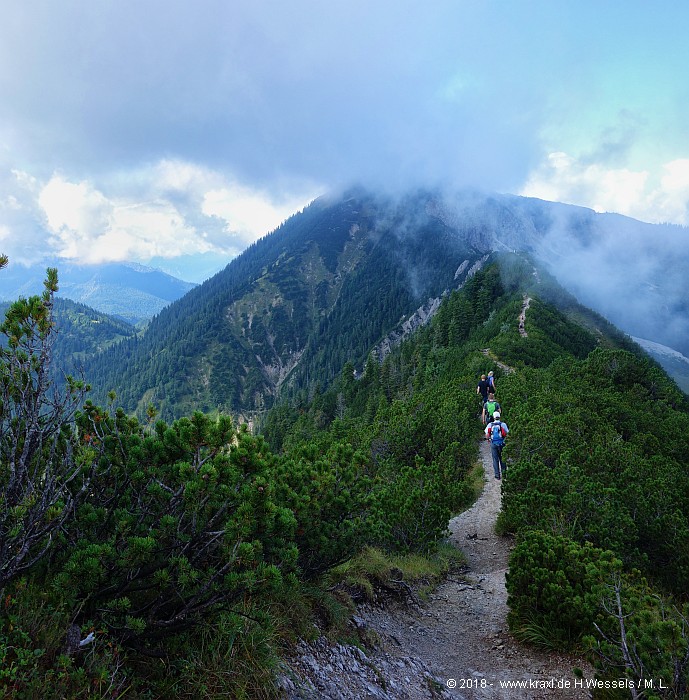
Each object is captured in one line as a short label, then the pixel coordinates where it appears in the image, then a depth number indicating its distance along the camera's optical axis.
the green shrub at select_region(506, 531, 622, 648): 5.95
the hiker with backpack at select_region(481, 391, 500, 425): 15.31
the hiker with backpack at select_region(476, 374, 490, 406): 20.54
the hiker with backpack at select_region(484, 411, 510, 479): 14.17
